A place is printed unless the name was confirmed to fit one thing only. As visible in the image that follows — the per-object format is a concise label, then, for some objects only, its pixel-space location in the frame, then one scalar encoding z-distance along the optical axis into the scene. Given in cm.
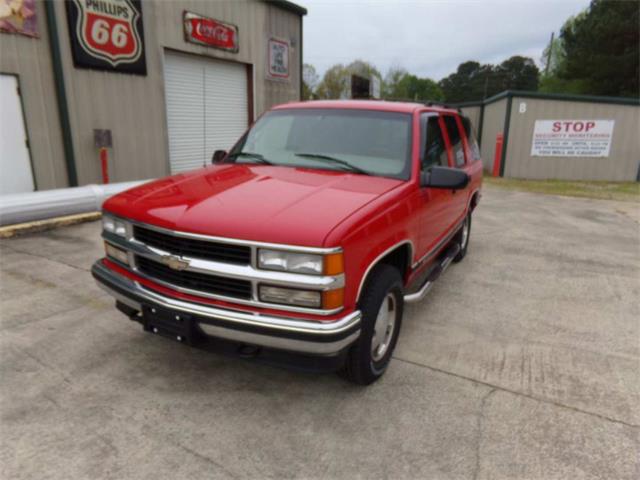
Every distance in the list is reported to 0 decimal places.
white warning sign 1444
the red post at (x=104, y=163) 885
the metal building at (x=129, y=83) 784
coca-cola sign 1044
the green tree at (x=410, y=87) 6475
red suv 242
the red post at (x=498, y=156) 1521
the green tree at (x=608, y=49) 2800
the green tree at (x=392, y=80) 6381
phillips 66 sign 831
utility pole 5100
